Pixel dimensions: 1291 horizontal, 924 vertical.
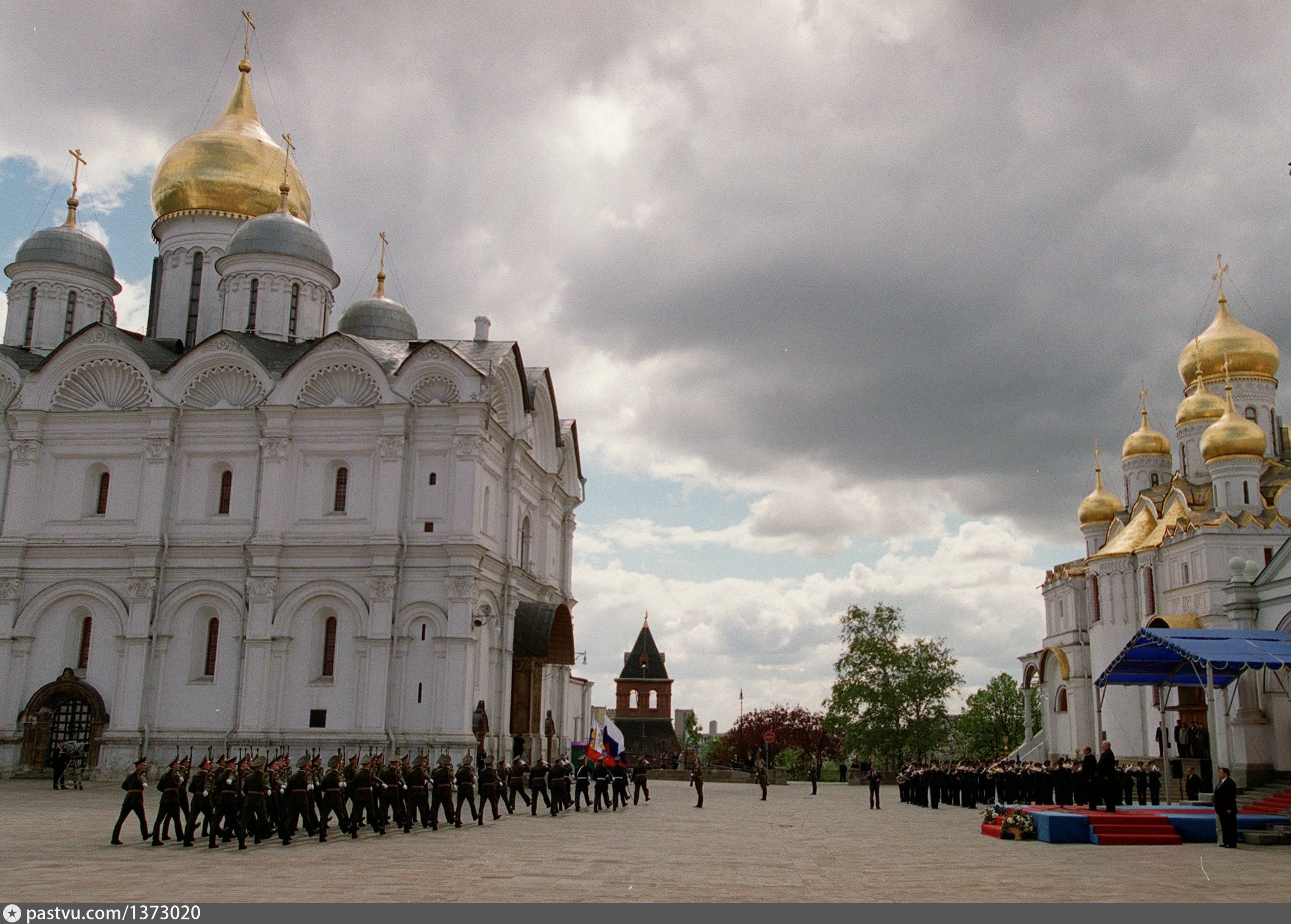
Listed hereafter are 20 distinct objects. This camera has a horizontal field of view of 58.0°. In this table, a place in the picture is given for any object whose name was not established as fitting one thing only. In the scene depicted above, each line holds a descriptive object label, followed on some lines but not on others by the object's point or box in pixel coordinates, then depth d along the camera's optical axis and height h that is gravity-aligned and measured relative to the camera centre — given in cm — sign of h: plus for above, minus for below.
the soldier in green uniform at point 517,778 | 2308 -100
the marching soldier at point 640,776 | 2722 -110
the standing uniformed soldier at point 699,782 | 2669 -119
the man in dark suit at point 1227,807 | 1748 -104
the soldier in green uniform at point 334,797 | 1672 -105
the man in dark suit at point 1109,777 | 2000 -72
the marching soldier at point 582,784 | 2403 -116
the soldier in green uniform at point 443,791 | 1889 -106
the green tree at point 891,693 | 5016 +162
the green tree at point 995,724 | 8306 +68
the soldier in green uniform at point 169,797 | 1552 -99
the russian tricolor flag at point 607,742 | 2703 -33
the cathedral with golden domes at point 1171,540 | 4138 +729
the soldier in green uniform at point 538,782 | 2286 -108
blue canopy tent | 2083 +145
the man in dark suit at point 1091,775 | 2022 -70
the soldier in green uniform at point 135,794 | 1535 -95
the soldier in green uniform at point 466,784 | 2020 -100
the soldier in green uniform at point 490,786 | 2044 -103
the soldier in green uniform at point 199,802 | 1564 -105
